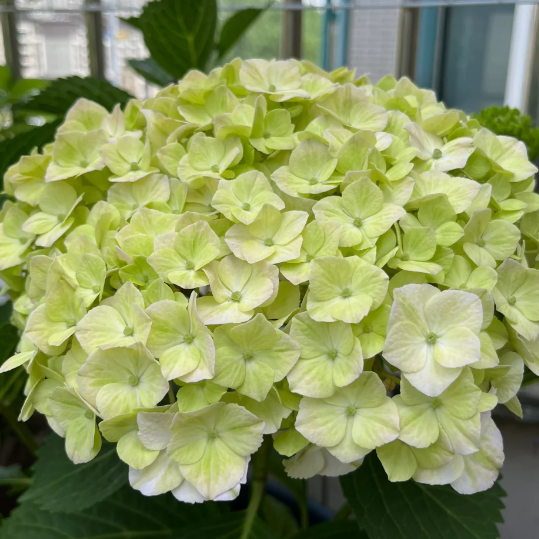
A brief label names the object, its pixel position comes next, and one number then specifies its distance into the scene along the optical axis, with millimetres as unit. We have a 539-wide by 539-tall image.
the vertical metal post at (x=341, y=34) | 1221
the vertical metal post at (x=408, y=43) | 1176
